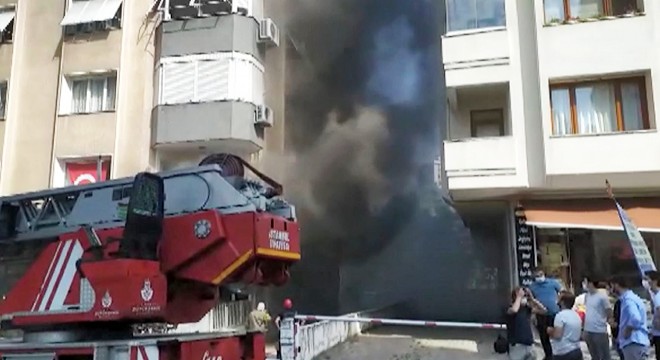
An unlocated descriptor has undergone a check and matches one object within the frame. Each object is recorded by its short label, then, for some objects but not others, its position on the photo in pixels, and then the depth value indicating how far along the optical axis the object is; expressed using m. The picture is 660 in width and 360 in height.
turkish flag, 16.47
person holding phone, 9.55
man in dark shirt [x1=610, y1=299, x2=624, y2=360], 7.68
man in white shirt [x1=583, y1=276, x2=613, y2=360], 8.12
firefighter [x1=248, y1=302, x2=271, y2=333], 10.55
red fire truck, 5.93
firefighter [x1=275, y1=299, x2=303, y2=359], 9.96
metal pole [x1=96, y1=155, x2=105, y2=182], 15.92
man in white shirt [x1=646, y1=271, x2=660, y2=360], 7.18
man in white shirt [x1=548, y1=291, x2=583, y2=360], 6.29
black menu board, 13.05
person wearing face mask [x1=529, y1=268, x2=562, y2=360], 9.44
